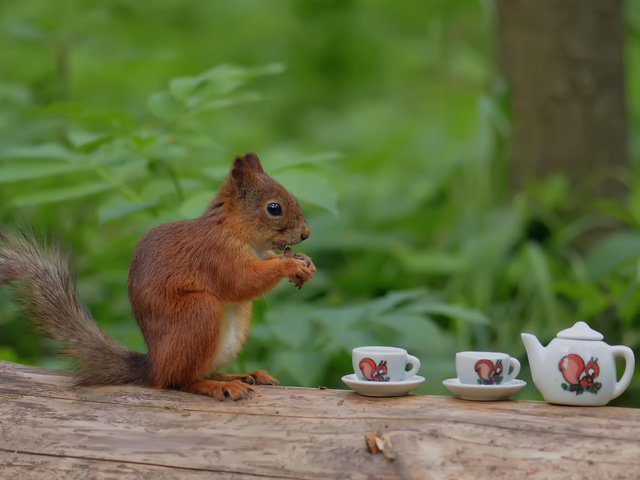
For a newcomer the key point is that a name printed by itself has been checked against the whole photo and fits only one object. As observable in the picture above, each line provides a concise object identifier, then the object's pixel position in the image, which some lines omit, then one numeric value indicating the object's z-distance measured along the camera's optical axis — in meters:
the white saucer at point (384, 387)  3.59
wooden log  3.10
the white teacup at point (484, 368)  3.54
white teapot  3.37
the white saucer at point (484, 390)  3.49
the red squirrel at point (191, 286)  3.72
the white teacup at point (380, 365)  3.65
